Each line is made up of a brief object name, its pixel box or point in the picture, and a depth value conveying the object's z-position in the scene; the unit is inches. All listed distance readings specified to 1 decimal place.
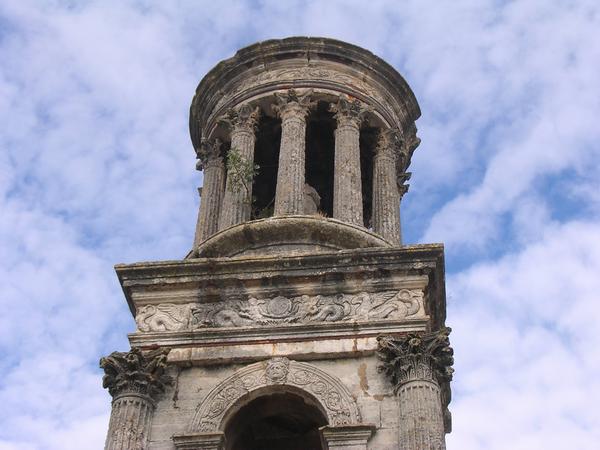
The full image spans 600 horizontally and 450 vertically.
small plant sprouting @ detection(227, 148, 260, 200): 732.0
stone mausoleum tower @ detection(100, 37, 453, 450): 570.9
